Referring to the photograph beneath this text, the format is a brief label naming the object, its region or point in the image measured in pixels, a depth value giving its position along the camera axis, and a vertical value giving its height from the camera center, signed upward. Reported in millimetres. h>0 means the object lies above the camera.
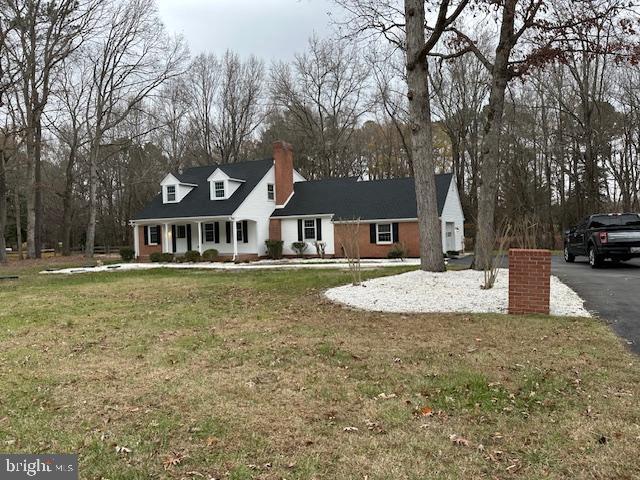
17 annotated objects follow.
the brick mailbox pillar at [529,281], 7441 -749
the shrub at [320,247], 25344 -418
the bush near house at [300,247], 25891 -400
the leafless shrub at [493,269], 9750 -733
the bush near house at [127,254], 26719 -539
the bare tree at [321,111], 35562 +9856
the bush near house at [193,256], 24547 -692
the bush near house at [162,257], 25219 -721
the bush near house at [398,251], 22297 -688
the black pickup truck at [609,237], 13742 -177
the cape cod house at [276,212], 24266 +1497
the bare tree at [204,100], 37812 +11320
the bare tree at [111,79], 29031 +10406
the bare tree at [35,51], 22953 +10118
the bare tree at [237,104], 37594 +10873
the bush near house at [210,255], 24641 -668
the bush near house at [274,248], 25533 -406
